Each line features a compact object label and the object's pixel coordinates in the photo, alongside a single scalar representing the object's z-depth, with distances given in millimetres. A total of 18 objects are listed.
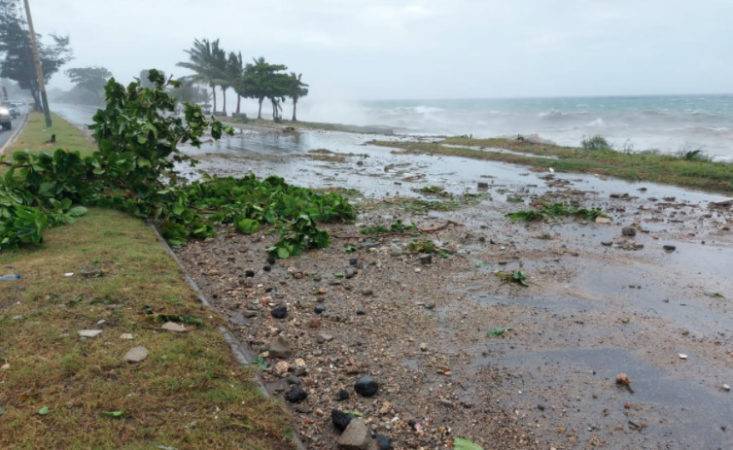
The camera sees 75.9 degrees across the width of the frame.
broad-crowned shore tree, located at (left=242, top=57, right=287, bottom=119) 46188
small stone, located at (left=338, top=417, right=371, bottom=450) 3141
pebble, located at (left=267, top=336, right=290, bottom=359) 4332
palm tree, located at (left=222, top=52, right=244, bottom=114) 50156
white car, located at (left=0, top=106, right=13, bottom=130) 24331
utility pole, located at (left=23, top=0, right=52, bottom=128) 23119
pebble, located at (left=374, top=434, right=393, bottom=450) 3217
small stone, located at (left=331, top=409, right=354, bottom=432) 3375
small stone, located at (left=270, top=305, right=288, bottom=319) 5094
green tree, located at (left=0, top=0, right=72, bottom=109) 44000
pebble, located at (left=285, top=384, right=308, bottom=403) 3695
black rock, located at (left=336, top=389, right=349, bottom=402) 3756
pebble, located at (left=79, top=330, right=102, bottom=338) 3915
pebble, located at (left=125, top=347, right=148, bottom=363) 3600
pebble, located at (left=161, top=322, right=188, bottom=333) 4152
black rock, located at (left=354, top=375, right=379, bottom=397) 3785
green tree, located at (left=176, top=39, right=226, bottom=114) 50219
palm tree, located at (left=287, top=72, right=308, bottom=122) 46975
